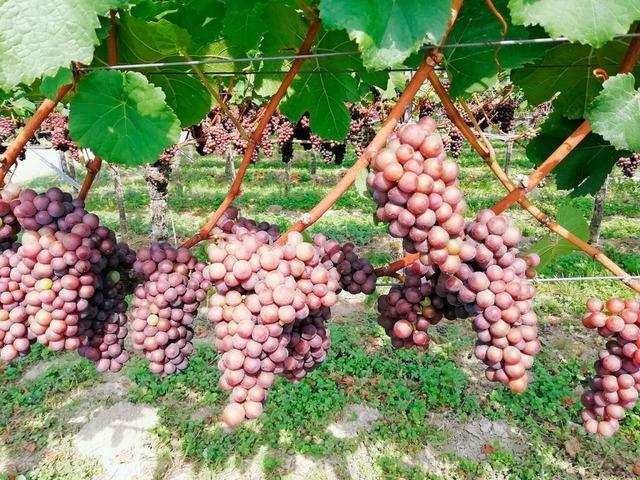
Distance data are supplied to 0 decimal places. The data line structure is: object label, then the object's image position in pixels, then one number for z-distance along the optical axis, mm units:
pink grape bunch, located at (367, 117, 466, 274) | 870
